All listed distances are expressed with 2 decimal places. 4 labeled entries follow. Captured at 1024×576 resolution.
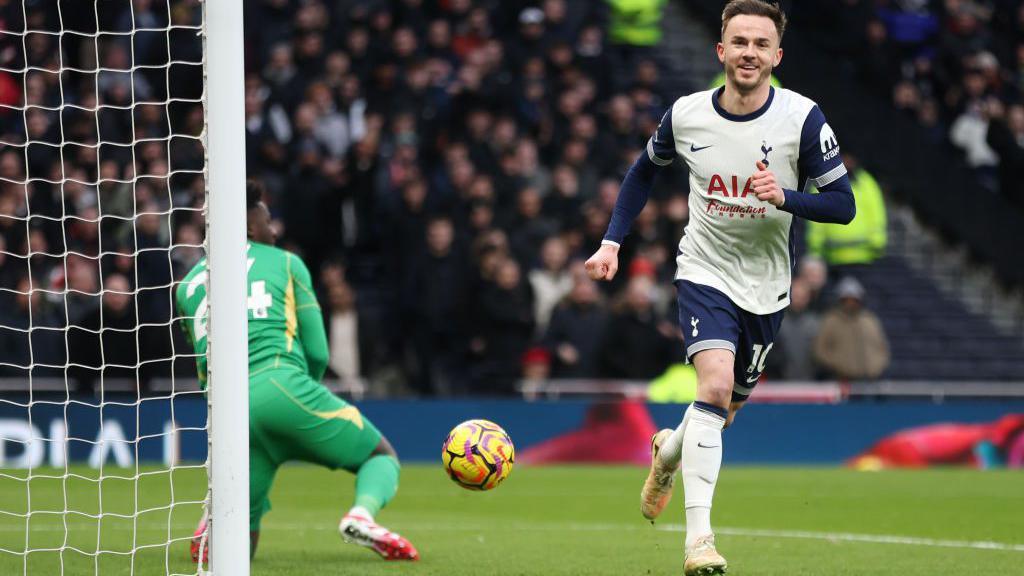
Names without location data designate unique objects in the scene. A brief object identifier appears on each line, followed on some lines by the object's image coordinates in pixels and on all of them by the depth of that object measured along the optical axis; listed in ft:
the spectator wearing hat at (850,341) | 101.76
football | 47.03
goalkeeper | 48.08
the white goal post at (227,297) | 36.68
